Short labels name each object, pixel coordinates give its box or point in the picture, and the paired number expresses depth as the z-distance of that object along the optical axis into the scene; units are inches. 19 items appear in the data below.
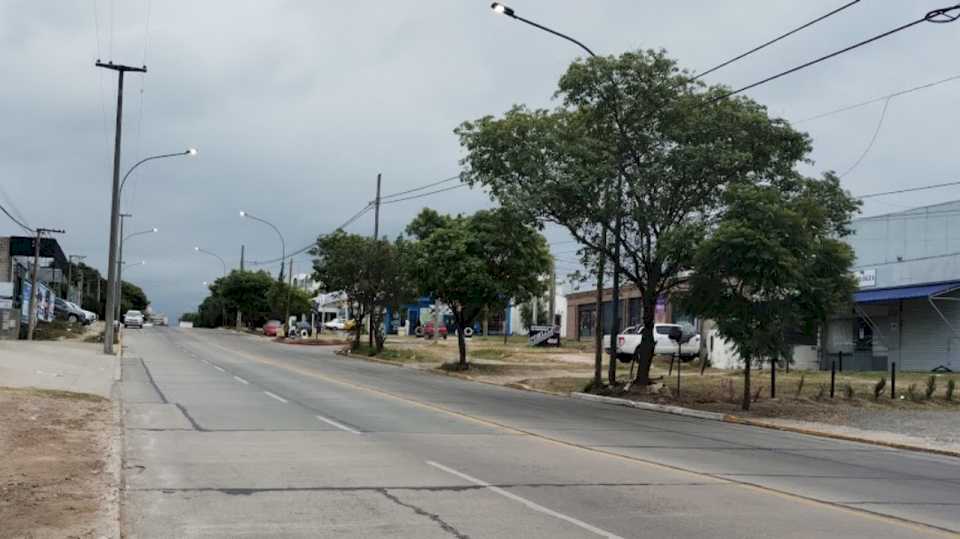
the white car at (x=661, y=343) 1502.2
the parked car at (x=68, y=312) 2719.0
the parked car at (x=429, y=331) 2667.3
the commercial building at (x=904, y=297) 1331.2
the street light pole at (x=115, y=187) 1294.3
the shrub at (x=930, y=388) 933.8
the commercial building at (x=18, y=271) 1585.9
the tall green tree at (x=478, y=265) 1390.3
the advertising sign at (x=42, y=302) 2127.1
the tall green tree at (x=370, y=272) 1768.0
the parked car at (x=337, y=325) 3402.1
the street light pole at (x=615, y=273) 917.4
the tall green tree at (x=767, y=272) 787.4
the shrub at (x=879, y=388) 931.3
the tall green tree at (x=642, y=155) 908.6
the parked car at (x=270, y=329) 3026.6
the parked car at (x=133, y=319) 3221.0
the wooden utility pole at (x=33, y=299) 1560.5
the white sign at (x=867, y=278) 1487.5
